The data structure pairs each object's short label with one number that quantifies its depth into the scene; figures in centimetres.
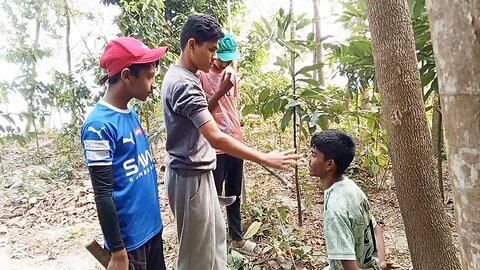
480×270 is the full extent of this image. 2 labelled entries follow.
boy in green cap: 262
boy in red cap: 152
